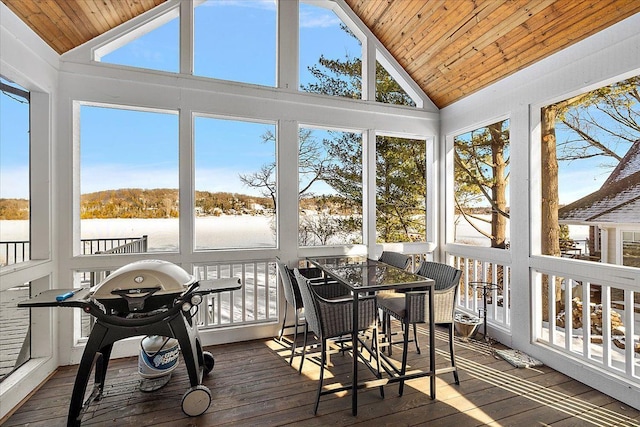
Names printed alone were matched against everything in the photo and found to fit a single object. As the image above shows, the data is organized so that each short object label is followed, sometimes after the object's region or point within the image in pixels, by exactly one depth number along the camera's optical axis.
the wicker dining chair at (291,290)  3.06
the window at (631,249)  2.75
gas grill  2.14
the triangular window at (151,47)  3.31
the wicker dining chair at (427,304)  2.60
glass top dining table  2.38
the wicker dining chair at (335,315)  2.40
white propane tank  2.59
